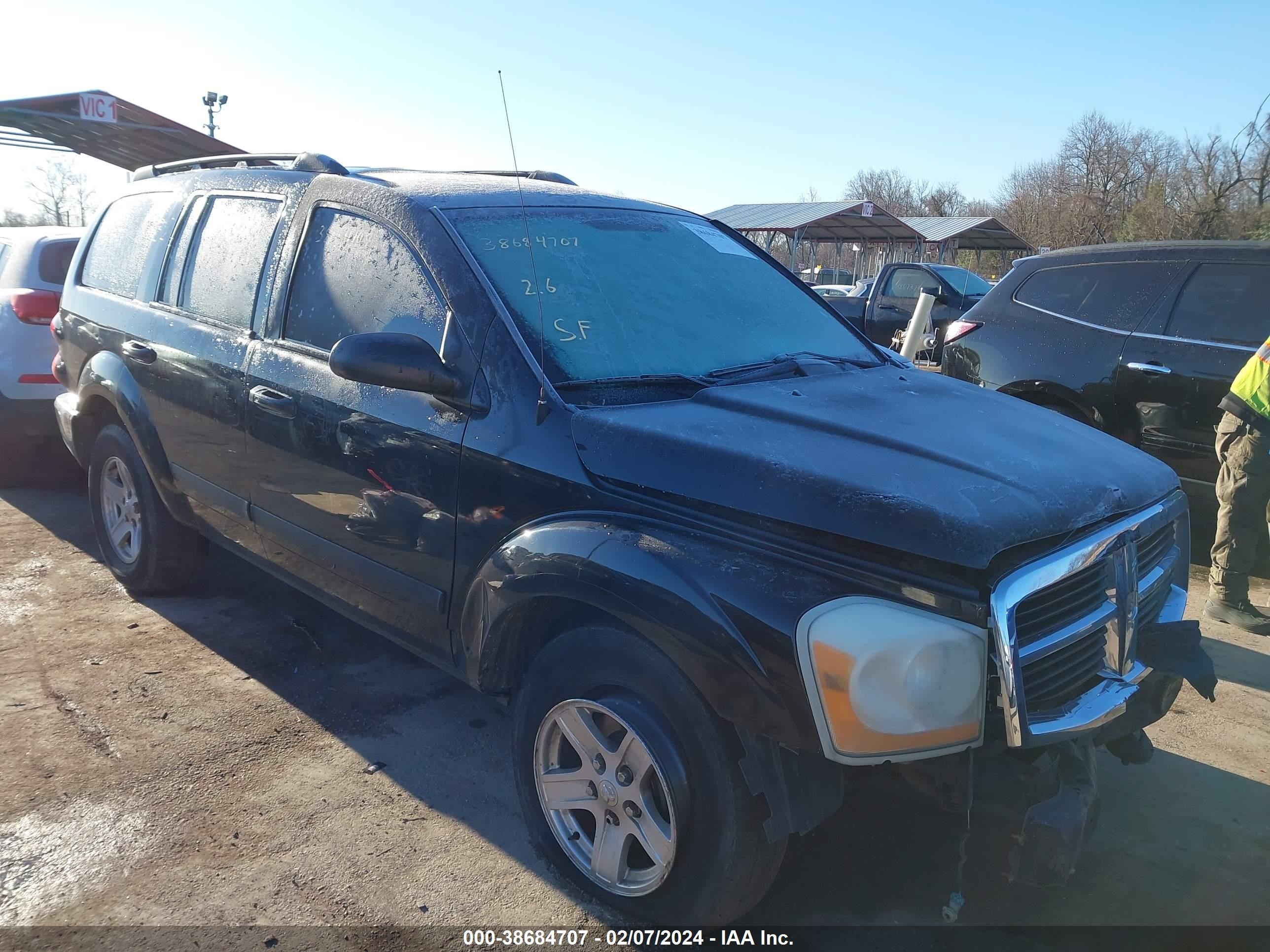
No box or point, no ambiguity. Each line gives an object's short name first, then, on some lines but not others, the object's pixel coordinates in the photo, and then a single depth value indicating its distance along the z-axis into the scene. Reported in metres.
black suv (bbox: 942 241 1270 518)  5.60
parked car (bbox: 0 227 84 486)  6.27
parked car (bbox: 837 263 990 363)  13.19
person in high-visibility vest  4.71
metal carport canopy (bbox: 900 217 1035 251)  31.84
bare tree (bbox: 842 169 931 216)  72.62
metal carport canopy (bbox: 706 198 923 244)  30.28
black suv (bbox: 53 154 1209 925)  2.05
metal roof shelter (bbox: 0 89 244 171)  16.56
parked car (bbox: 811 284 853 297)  19.41
